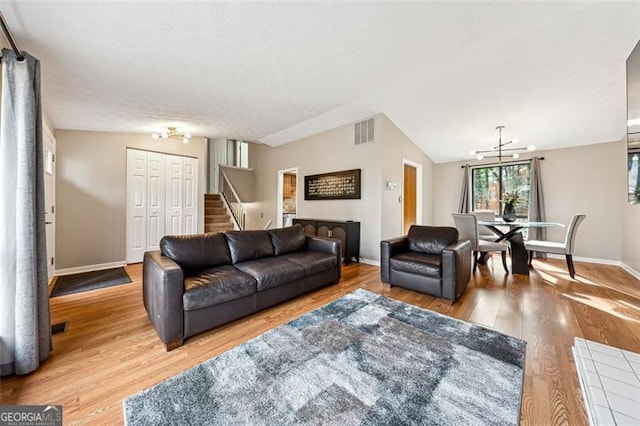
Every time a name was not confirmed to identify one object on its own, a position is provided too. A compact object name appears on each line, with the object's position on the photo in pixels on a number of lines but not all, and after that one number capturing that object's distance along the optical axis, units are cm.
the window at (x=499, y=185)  559
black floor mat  318
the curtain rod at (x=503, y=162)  542
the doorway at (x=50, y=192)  337
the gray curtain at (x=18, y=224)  158
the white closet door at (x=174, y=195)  498
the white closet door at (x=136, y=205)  455
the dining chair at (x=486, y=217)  500
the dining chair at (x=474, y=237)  392
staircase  643
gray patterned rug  128
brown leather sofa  194
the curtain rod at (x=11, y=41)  142
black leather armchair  279
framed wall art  482
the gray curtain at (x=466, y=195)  615
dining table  388
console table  462
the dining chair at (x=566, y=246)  360
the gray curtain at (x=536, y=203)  518
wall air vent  463
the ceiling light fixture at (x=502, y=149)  440
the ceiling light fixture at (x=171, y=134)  422
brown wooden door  579
